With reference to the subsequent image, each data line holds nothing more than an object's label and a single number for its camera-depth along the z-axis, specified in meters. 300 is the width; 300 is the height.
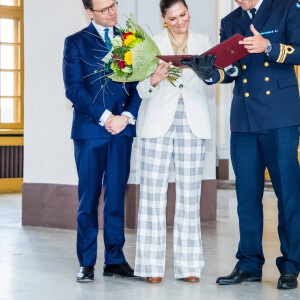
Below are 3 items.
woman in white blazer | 3.87
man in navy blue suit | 4.02
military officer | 3.73
